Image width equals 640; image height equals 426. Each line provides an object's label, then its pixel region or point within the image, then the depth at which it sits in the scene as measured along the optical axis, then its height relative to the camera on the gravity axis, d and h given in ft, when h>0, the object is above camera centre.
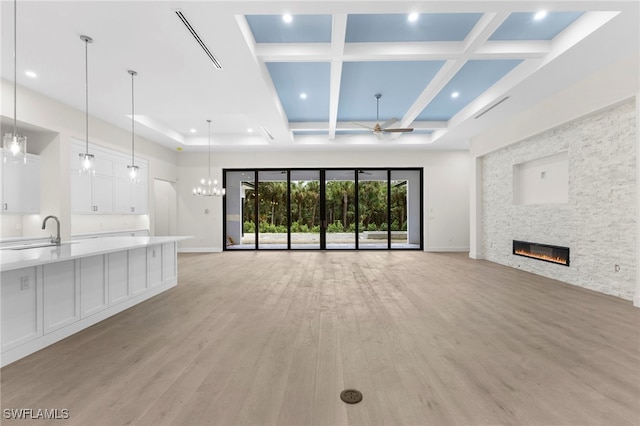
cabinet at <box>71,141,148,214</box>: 19.22 +2.12
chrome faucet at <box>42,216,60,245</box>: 10.91 -0.99
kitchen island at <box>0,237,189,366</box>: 8.02 -2.60
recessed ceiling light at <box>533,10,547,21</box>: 11.27 +7.90
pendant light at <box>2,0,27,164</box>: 8.52 +2.04
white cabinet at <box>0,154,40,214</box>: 15.56 +1.60
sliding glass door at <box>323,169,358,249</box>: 32.58 +1.10
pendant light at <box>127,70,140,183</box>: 14.23 +2.23
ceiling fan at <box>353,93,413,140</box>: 18.65 +5.90
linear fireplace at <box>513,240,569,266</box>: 17.02 -2.53
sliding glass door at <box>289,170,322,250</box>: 32.68 +0.89
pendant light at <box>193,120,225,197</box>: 26.23 +2.11
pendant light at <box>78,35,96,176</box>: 11.47 +2.30
